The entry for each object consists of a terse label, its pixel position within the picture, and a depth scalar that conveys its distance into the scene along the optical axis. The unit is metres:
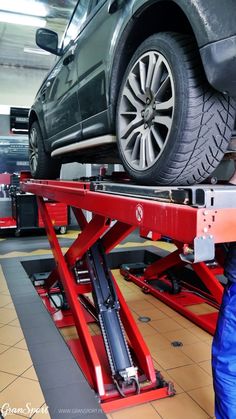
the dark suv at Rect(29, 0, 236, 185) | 1.15
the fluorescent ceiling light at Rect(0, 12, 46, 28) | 5.42
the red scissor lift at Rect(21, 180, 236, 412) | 1.05
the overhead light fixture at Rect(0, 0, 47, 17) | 5.01
